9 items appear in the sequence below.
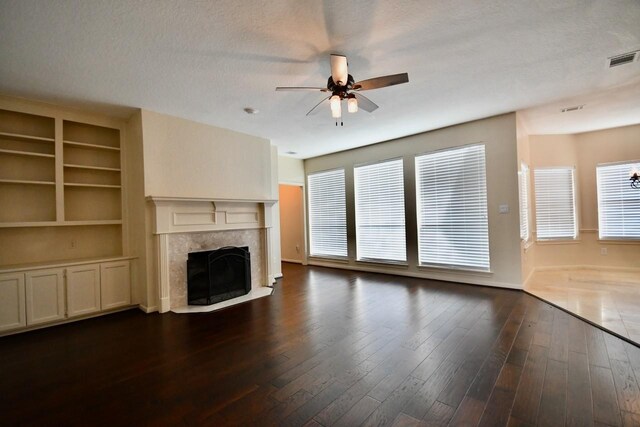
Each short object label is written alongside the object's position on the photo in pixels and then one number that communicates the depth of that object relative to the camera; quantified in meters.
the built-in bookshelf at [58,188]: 3.46
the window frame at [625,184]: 5.21
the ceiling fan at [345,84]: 2.42
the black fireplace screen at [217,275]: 4.12
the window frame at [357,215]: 5.59
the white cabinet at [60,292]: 3.13
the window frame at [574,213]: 5.71
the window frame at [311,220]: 6.54
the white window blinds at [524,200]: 4.54
